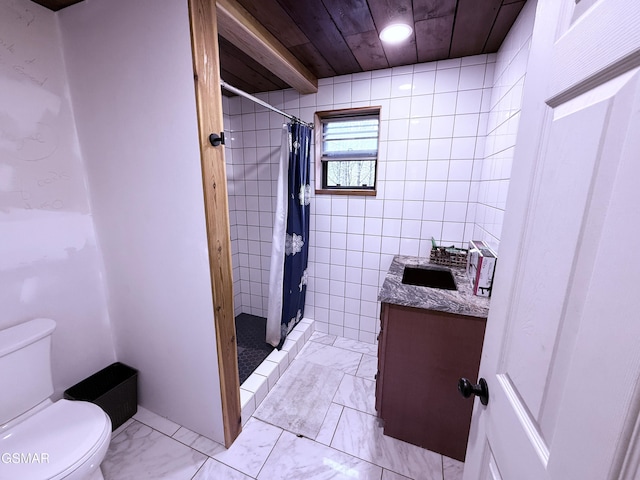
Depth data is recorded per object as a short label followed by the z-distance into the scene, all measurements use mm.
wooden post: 1019
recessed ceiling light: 1360
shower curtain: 1935
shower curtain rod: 1295
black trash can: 1429
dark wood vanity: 1217
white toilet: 947
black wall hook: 1100
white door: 325
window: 2037
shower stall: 2070
